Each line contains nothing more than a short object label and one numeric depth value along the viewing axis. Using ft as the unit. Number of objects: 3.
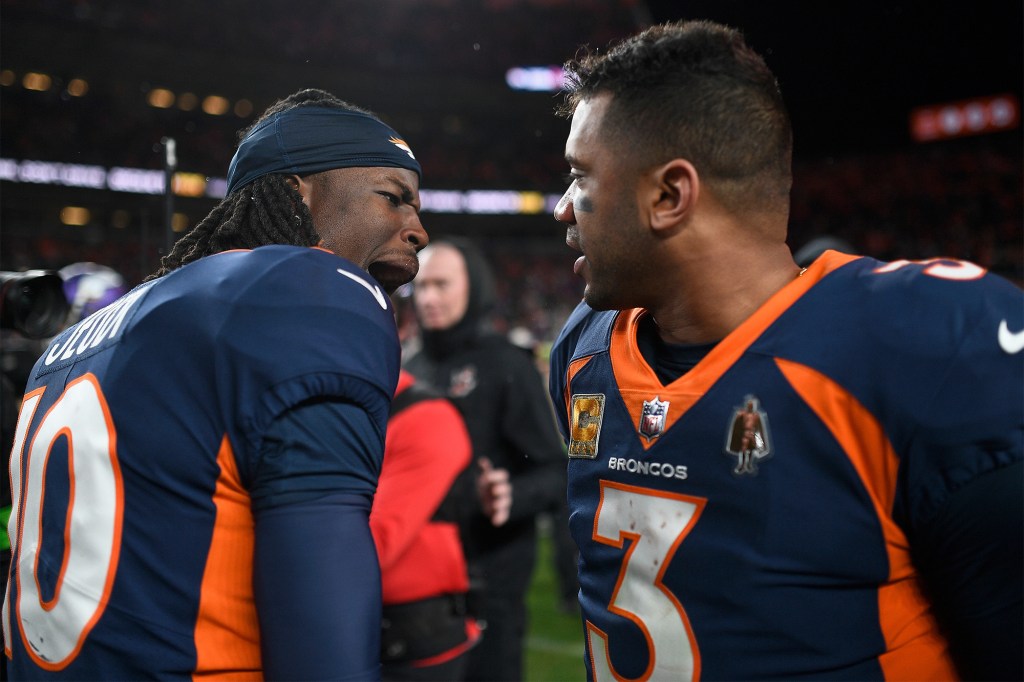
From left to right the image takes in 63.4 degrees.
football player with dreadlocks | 3.34
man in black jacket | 10.25
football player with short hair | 3.25
